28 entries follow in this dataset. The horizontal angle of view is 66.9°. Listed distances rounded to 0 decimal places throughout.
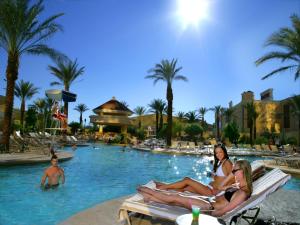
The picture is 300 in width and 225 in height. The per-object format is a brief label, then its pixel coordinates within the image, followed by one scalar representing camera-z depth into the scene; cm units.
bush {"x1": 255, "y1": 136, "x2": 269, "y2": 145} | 3151
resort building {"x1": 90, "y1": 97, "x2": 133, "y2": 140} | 3947
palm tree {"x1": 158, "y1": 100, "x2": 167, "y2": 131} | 4260
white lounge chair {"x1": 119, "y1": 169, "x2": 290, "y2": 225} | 272
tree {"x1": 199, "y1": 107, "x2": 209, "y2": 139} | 4946
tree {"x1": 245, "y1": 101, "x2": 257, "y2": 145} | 3450
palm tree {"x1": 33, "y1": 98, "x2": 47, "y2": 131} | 4183
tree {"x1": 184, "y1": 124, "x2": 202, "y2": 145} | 3492
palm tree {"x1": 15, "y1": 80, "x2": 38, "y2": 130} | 3176
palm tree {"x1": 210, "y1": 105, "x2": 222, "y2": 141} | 4722
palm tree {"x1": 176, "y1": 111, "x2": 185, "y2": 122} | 5149
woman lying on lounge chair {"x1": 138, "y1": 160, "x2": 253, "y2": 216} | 283
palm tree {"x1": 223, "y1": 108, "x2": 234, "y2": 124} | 4450
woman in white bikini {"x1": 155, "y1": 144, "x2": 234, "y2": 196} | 363
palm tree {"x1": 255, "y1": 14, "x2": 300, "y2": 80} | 1252
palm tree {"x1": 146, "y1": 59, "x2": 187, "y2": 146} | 2396
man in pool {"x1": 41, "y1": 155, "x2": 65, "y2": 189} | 620
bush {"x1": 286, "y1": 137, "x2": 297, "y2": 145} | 2974
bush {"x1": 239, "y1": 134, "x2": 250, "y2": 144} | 3479
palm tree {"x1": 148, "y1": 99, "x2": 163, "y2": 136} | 4269
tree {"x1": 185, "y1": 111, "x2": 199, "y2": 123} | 4842
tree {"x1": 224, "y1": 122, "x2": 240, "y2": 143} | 3116
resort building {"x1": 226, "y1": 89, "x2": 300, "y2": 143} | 3888
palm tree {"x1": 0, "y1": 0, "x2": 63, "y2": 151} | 1262
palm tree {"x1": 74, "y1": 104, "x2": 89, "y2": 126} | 5162
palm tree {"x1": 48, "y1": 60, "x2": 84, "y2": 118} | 2620
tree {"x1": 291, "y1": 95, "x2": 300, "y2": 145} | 2699
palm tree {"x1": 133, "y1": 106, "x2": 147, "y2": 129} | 5201
